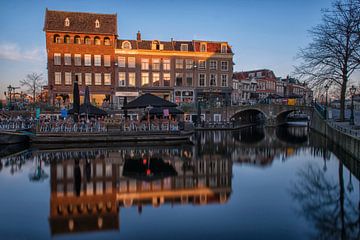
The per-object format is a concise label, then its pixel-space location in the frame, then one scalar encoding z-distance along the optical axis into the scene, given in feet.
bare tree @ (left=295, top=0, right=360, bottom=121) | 98.53
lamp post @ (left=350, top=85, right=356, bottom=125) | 94.53
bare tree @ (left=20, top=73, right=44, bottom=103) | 189.57
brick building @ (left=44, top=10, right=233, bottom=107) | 149.69
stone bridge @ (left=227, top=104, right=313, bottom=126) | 158.40
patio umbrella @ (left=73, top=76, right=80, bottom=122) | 88.02
